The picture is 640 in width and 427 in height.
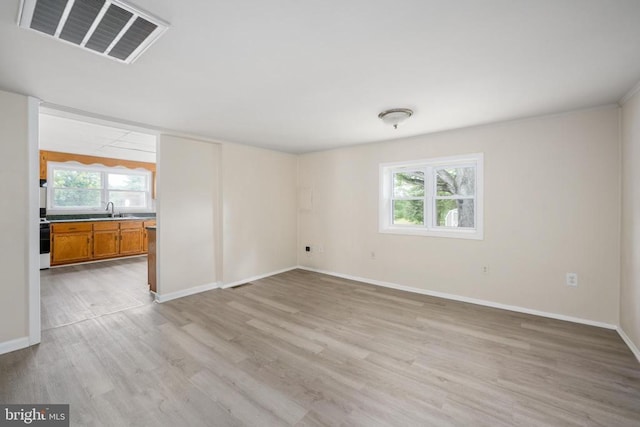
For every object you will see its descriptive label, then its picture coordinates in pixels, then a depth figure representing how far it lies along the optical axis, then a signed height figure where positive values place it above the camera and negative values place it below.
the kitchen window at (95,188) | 6.13 +0.62
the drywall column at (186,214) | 3.79 -0.02
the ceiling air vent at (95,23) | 1.38 +1.07
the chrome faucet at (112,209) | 6.78 +0.09
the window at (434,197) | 3.71 +0.24
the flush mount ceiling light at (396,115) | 2.90 +1.08
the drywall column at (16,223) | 2.47 -0.10
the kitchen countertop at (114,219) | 5.77 -0.15
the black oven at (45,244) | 5.23 -0.62
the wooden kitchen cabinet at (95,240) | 5.62 -0.64
